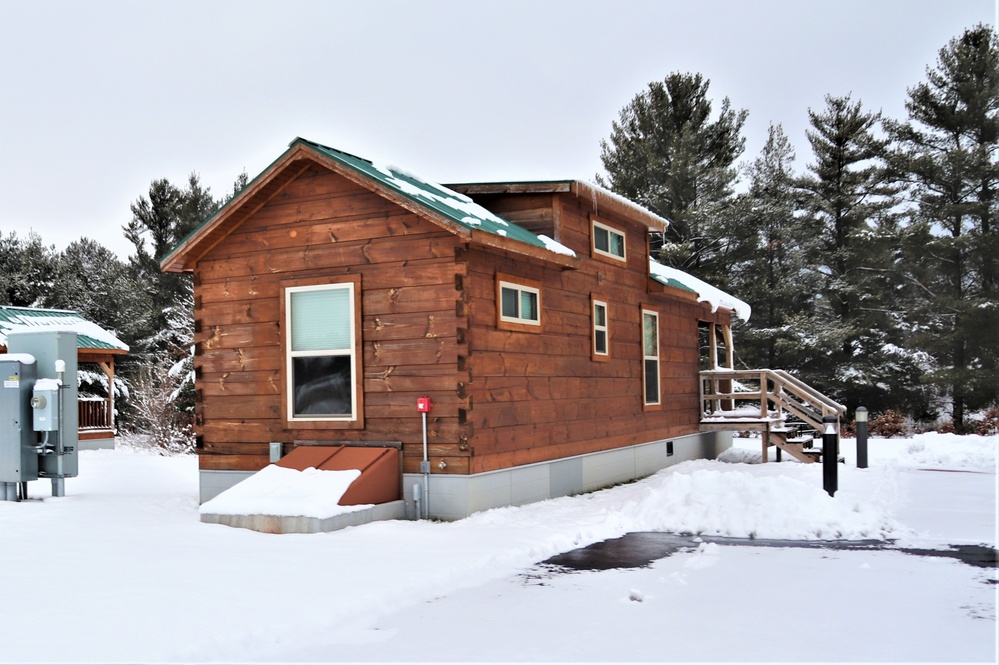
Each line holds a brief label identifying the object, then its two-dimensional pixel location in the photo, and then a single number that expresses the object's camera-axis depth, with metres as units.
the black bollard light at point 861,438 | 15.68
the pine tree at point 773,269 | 30.05
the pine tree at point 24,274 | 33.44
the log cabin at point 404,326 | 10.65
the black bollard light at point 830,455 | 11.37
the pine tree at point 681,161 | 30.48
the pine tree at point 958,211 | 26.44
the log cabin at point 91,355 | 23.03
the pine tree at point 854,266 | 28.77
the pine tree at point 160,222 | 34.97
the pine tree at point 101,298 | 34.50
